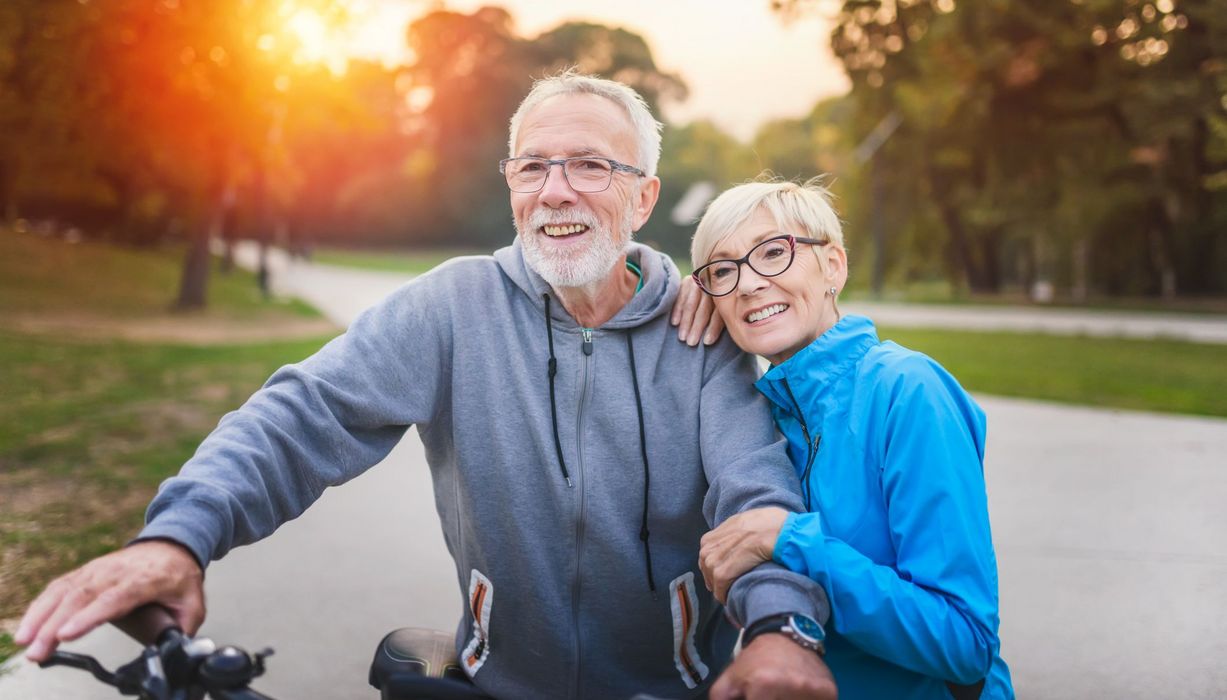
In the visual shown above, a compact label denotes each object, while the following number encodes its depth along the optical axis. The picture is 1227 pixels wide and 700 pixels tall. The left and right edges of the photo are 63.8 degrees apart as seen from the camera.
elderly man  2.11
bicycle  1.26
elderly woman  1.74
